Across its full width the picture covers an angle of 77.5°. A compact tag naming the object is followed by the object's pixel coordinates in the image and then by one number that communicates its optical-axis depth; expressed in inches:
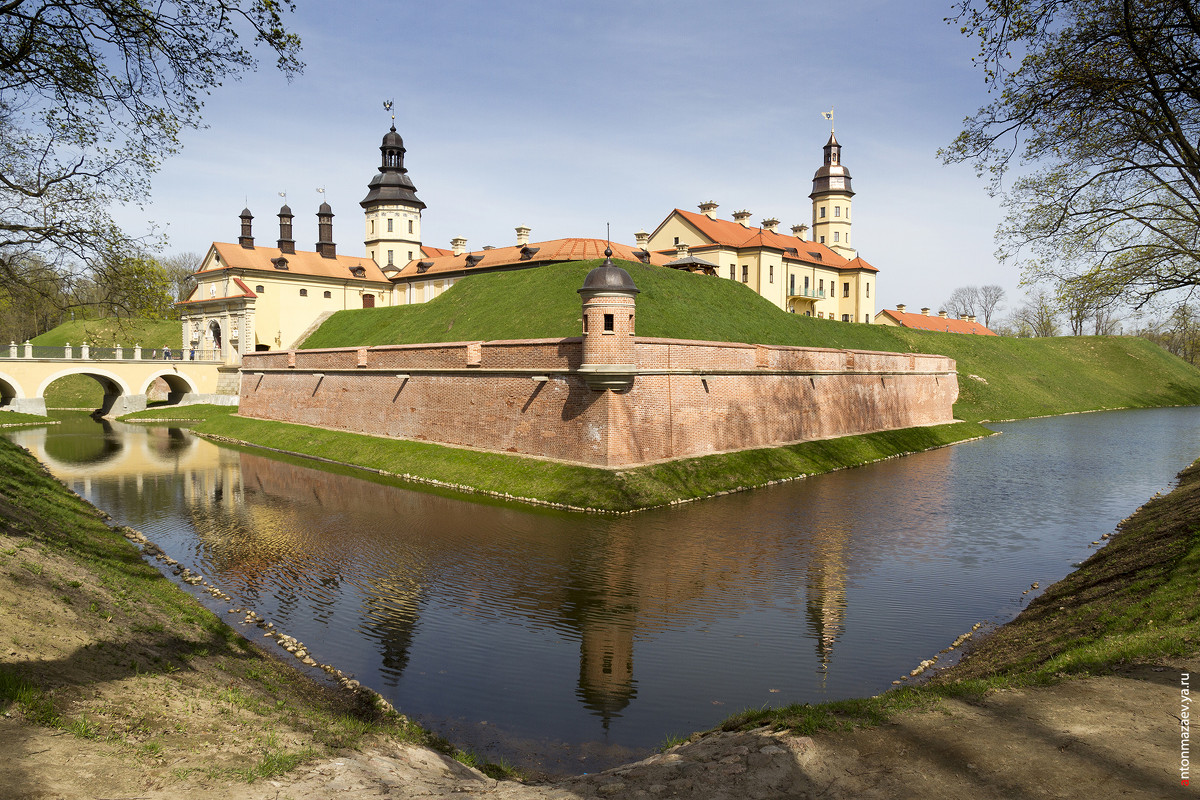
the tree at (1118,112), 415.2
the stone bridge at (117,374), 1769.2
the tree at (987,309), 4392.2
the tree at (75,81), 407.8
